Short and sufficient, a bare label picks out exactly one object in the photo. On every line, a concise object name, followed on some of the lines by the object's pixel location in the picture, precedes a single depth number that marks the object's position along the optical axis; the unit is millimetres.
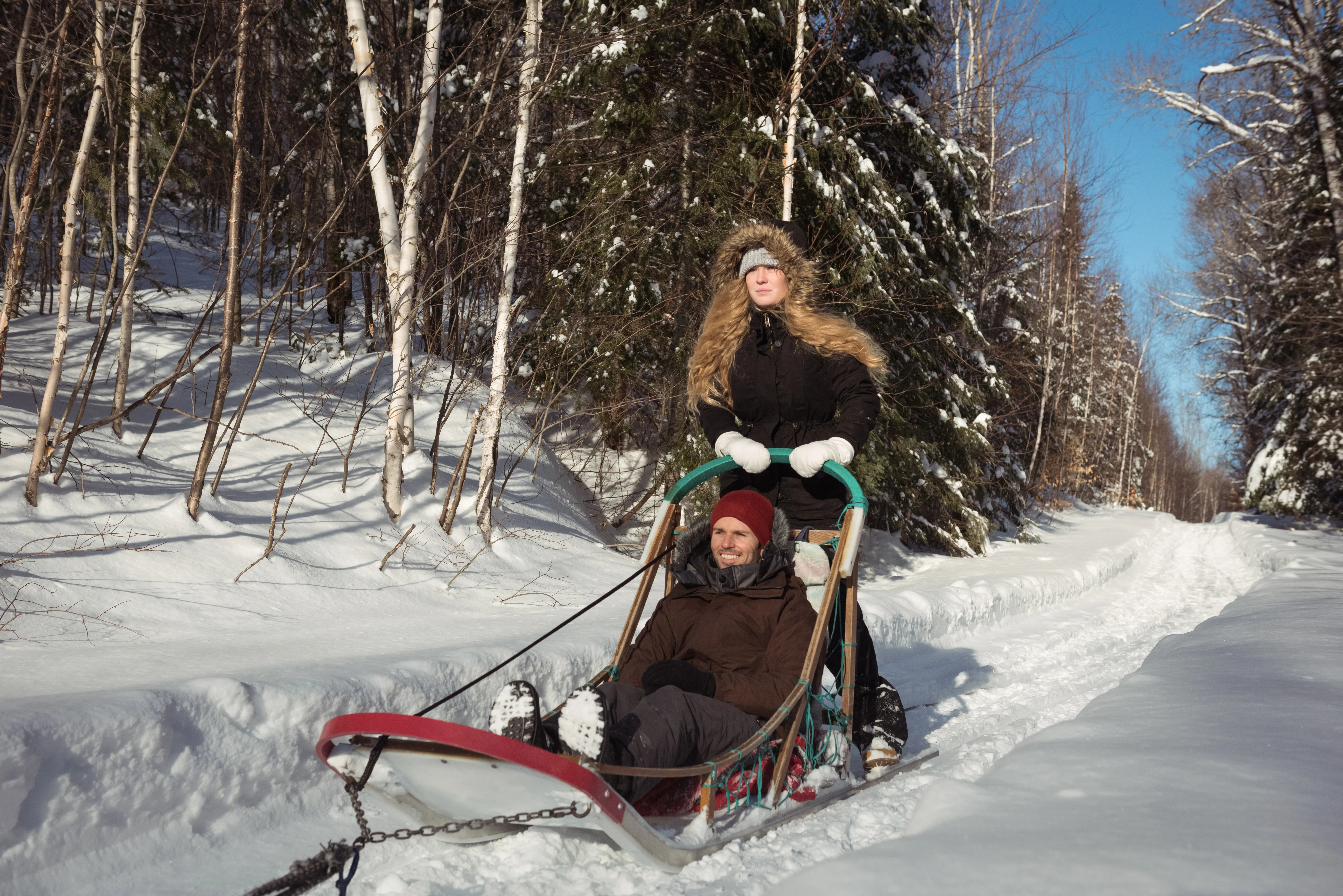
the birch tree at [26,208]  4570
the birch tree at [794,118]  8086
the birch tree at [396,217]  6199
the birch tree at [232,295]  5082
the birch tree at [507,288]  6848
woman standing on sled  3582
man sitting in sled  2580
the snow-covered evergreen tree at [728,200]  8445
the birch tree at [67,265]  4680
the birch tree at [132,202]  6383
